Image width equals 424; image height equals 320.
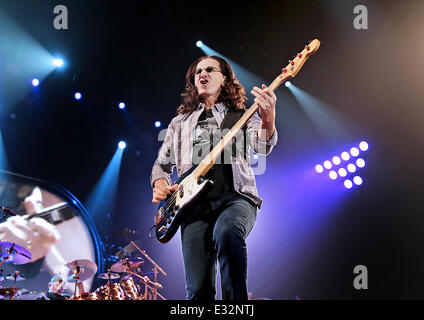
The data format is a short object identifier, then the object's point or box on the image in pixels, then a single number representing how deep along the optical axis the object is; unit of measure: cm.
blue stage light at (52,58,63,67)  784
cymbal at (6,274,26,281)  644
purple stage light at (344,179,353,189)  751
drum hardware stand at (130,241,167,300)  735
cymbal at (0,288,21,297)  581
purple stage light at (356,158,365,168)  736
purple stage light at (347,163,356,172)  745
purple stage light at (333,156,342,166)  767
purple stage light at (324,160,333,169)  783
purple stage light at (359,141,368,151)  735
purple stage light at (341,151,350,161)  752
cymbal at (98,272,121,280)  706
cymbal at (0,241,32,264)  610
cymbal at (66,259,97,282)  682
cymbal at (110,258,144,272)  706
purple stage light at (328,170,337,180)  770
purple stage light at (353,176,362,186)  744
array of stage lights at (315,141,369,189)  741
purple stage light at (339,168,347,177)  754
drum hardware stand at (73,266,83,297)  684
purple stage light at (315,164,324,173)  792
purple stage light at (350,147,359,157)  741
